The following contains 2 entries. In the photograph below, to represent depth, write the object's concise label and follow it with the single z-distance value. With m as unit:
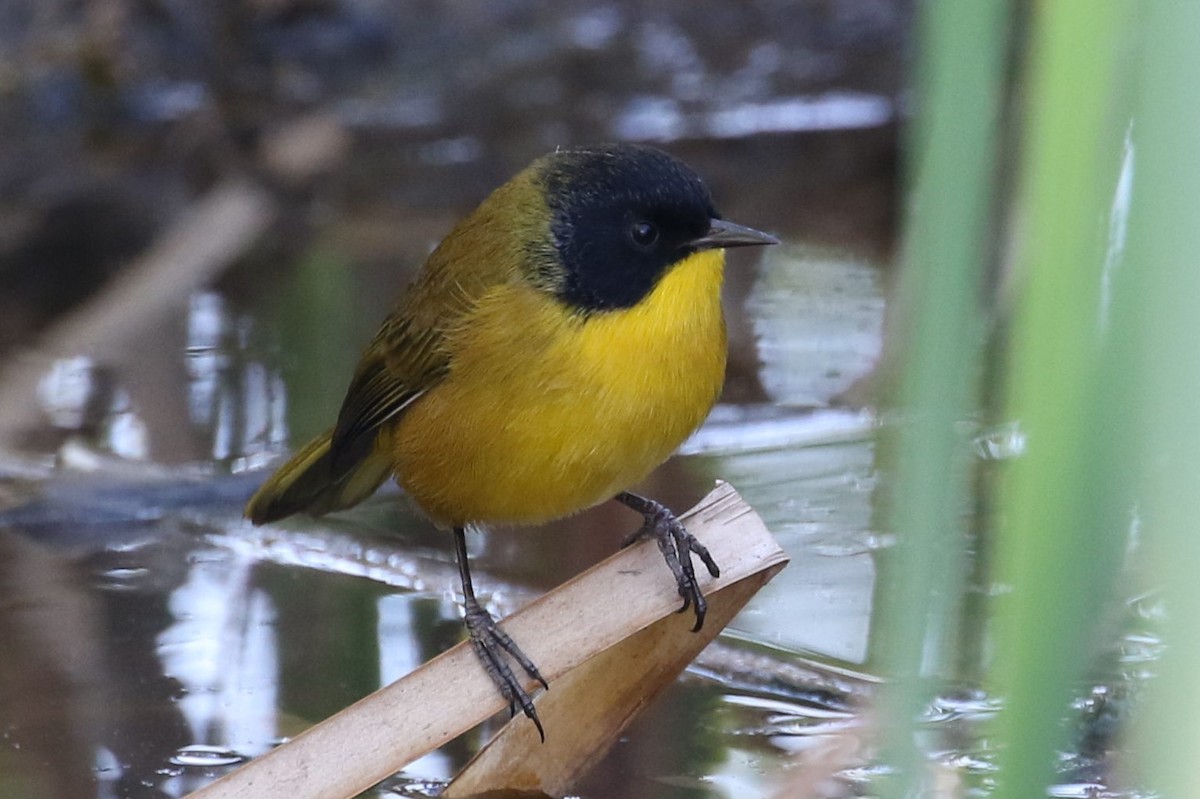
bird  2.76
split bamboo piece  2.73
